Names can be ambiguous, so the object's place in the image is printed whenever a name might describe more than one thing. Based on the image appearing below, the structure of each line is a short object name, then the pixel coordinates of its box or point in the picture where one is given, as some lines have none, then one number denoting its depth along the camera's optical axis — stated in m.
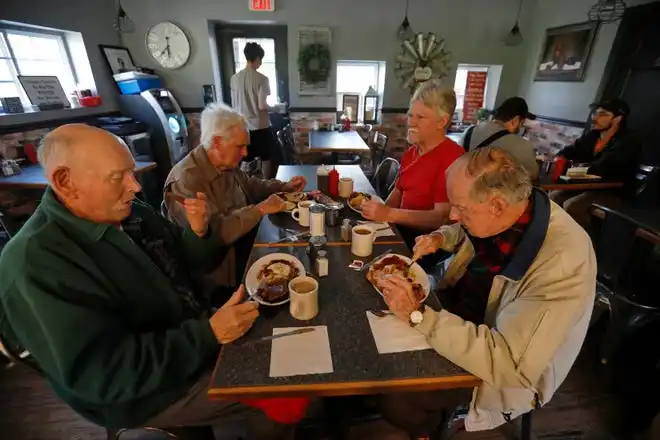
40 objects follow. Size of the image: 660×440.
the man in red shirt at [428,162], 1.61
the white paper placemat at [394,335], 0.88
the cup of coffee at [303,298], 0.96
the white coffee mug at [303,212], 1.62
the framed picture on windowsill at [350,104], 5.41
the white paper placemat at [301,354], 0.81
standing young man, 3.98
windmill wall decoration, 4.95
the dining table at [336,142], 3.73
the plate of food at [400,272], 1.09
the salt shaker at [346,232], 1.49
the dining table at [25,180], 2.50
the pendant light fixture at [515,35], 4.89
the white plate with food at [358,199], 1.82
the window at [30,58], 3.25
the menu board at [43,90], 3.42
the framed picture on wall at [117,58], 4.31
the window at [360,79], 5.30
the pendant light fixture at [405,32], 4.77
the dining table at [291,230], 1.47
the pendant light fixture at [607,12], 3.21
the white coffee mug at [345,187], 2.02
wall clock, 4.66
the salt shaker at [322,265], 1.20
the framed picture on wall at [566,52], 4.01
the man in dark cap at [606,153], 2.86
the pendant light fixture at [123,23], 4.40
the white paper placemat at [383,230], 1.56
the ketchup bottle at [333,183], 2.06
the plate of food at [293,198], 1.84
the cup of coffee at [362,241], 1.32
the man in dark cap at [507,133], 2.18
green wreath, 4.89
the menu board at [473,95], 5.54
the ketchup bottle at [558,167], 2.78
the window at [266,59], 5.08
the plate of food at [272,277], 1.04
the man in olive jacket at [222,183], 1.60
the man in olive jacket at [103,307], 0.76
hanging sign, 4.55
